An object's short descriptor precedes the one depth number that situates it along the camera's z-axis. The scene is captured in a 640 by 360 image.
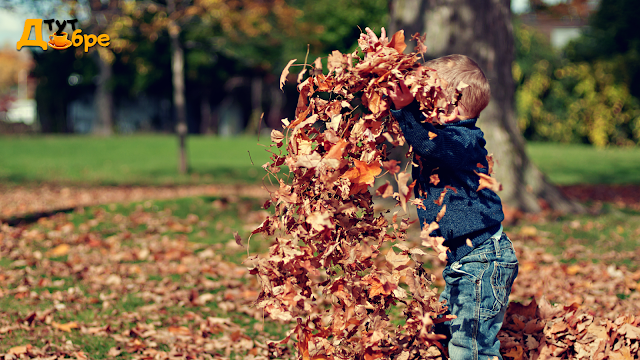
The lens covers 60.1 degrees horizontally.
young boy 2.38
